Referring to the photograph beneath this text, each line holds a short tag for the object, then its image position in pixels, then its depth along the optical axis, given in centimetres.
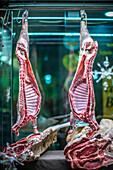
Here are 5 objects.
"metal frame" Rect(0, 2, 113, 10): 331
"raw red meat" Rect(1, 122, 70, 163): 283
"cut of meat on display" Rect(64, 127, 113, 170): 278
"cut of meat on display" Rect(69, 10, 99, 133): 293
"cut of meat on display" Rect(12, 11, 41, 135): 298
